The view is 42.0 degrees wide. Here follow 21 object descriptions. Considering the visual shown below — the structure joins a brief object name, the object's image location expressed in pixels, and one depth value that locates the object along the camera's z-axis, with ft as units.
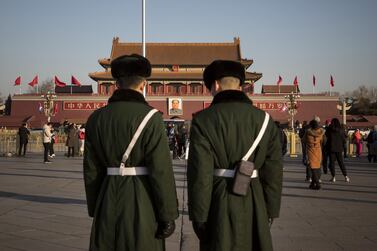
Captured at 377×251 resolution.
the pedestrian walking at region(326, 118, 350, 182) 31.17
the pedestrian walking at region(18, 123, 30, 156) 54.55
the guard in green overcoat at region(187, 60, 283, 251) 9.34
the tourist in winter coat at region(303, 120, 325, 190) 28.43
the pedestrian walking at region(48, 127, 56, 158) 55.33
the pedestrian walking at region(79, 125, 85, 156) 58.53
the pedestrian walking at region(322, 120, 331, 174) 31.59
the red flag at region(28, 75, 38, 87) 130.64
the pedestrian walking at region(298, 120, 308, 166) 38.73
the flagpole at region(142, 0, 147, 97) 44.01
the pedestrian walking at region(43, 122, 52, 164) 48.60
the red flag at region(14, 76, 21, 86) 141.08
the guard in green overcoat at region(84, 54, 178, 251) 9.29
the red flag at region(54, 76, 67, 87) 127.66
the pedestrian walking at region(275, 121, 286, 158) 38.01
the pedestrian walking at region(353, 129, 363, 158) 60.95
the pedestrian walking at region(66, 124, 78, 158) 57.16
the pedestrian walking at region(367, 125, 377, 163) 51.69
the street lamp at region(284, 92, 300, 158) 60.94
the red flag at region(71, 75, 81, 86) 132.98
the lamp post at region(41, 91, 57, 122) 106.63
